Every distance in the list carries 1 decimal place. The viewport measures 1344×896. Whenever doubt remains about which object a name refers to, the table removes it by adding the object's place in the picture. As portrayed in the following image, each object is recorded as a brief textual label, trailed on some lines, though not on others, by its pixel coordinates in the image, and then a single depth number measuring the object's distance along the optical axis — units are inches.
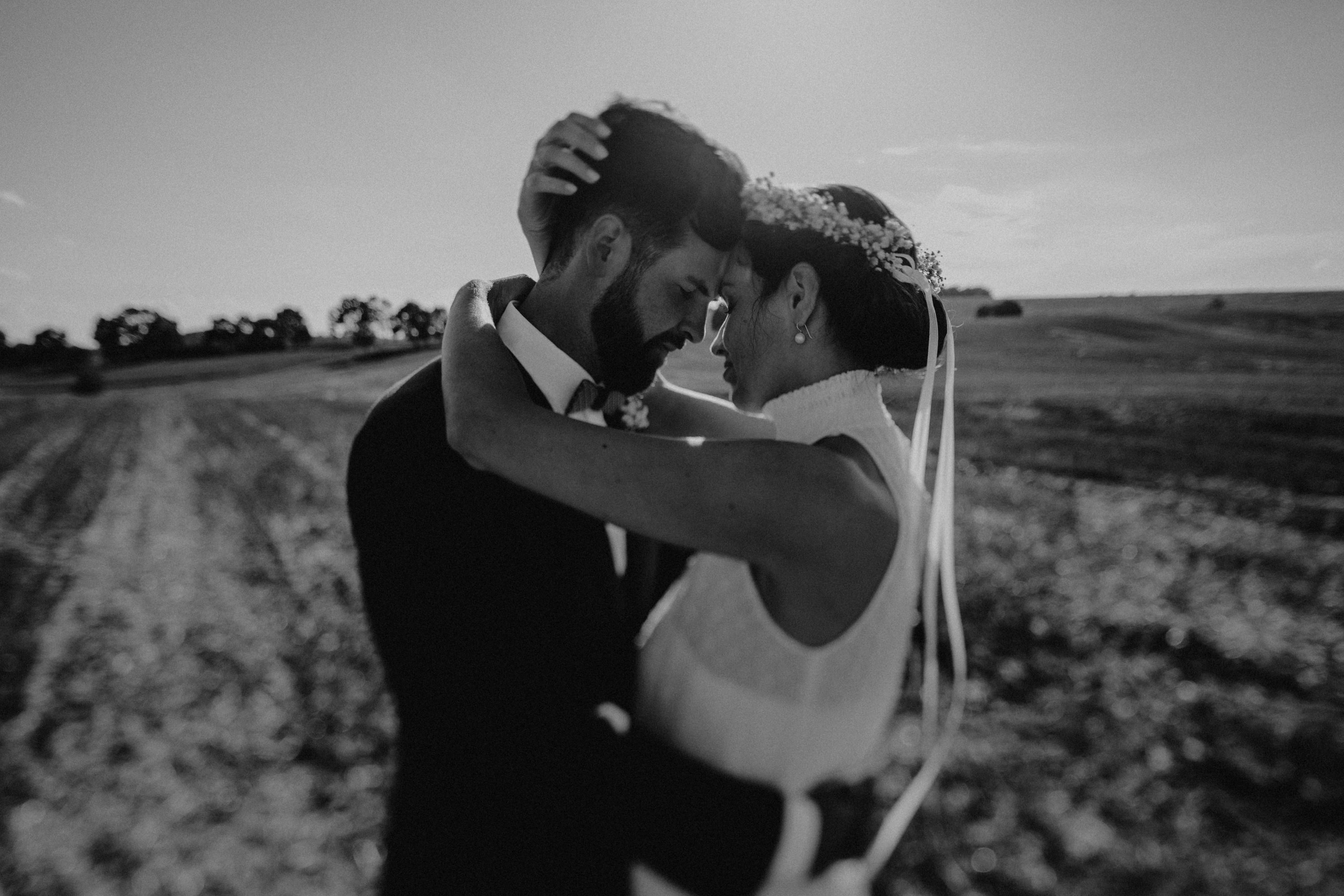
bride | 73.2
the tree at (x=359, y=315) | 4210.1
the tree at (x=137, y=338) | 3535.9
